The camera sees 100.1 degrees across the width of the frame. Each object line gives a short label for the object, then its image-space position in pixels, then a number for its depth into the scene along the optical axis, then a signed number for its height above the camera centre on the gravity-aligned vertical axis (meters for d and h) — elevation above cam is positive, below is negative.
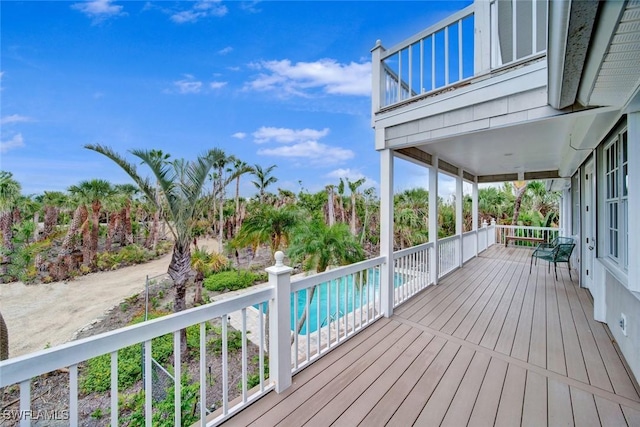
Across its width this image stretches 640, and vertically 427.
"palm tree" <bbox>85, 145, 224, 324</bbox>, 5.93 +0.60
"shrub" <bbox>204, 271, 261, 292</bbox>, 10.49 -2.66
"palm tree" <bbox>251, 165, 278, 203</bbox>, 14.82 +2.02
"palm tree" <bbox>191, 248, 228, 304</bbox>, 9.59 -2.11
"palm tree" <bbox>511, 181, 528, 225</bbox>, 12.55 +0.37
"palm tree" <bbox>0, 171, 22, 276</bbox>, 11.90 +0.37
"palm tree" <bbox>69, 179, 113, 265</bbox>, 13.14 +0.79
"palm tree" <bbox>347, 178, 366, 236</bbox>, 14.74 +1.20
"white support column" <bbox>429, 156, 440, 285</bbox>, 5.29 -0.03
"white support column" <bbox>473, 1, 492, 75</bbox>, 2.91 +2.08
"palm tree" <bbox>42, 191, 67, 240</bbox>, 14.09 +0.47
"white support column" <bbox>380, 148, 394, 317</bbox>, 3.81 -0.21
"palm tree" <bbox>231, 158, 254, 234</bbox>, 15.75 +0.22
